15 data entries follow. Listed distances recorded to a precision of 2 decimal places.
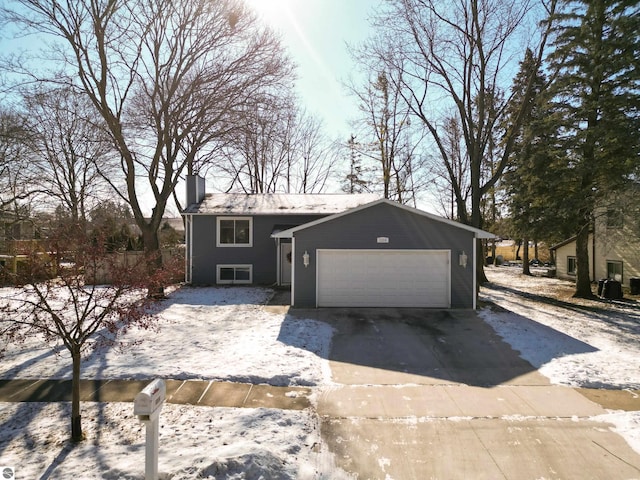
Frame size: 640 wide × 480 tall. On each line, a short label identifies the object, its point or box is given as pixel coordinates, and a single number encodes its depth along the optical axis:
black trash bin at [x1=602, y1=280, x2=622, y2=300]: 15.01
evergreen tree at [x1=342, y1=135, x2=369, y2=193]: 30.97
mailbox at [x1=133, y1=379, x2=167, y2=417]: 3.04
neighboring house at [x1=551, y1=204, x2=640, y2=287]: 16.73
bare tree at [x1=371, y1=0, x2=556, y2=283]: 16.14
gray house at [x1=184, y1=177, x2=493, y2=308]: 11.92
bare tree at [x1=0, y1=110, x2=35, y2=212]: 12.94
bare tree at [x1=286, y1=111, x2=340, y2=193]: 32.38
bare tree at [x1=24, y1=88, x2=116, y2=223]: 16.75
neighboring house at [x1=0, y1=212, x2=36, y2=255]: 11.86
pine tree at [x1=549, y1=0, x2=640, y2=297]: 12.60
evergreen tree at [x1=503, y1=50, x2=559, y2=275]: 14.42
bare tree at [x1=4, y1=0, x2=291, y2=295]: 13.02
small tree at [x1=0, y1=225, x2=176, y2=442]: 4.18
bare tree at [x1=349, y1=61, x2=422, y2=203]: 23.36
